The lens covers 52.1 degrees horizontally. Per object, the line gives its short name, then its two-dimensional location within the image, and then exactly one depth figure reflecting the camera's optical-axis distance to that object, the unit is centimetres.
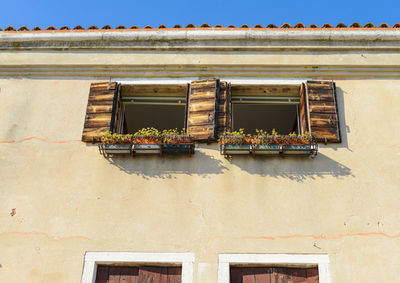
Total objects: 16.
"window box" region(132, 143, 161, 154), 703
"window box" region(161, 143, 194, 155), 699
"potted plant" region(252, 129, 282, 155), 695
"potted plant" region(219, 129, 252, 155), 698
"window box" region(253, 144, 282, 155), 695
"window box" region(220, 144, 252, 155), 698
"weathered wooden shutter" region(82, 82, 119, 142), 747
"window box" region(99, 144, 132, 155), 707
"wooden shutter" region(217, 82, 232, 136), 747
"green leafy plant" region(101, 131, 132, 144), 707
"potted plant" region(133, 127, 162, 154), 704
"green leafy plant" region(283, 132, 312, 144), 698
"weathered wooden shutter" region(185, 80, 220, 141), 735
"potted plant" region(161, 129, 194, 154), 700
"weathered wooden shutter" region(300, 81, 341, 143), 730
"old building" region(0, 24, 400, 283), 635
